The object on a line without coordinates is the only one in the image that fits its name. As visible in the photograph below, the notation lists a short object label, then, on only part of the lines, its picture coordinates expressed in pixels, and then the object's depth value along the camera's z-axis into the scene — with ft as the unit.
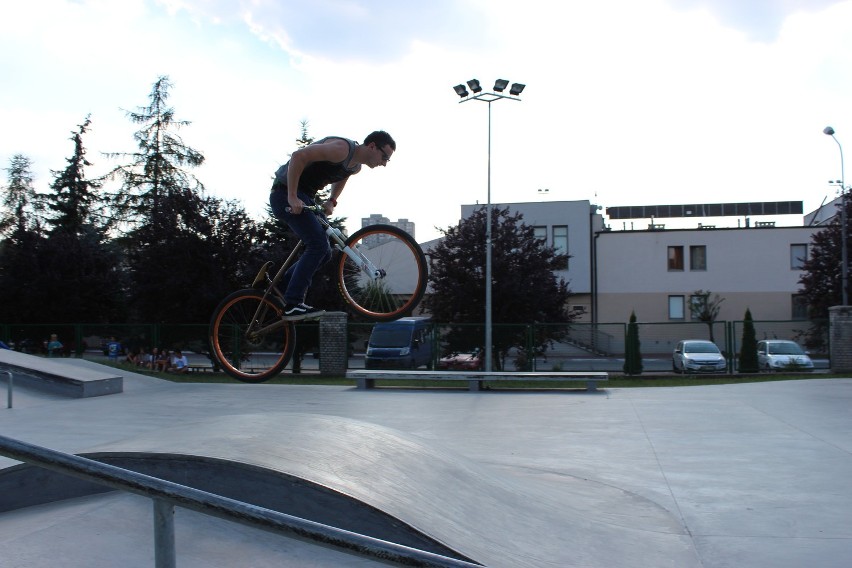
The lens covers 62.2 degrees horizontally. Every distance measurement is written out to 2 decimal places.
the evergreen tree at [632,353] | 88.29
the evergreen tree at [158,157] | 117.08
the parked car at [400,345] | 84.74
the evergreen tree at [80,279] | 108.06
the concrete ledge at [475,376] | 65.92
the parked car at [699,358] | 86.74
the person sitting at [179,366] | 81.01
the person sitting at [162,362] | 83.13
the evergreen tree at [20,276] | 106.83
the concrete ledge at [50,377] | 54.29
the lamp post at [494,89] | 53.98
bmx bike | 18.76
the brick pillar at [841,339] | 82.02
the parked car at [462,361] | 88.28
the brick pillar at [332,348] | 85.25
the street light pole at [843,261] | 97.30
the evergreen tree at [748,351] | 86.89
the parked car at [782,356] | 85.05
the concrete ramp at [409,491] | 15.55
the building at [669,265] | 140.46
